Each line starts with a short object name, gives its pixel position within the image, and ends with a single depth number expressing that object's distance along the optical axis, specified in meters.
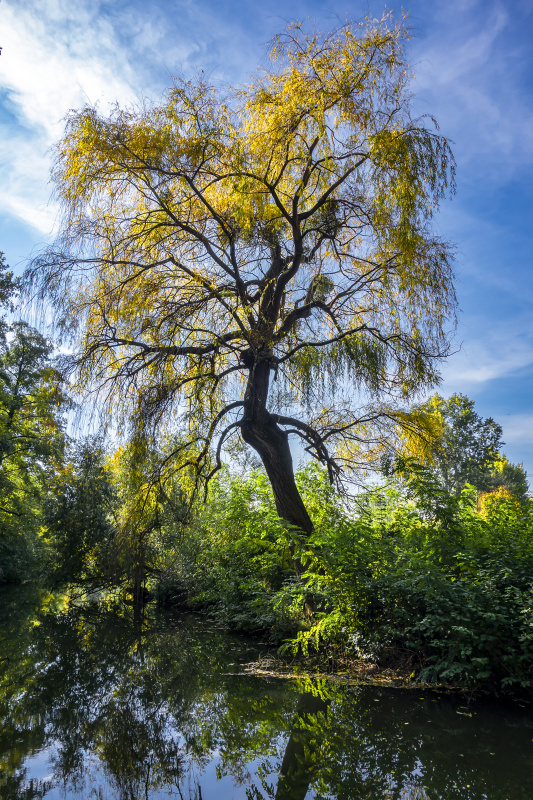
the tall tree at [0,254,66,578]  17.97
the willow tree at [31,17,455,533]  6.16
